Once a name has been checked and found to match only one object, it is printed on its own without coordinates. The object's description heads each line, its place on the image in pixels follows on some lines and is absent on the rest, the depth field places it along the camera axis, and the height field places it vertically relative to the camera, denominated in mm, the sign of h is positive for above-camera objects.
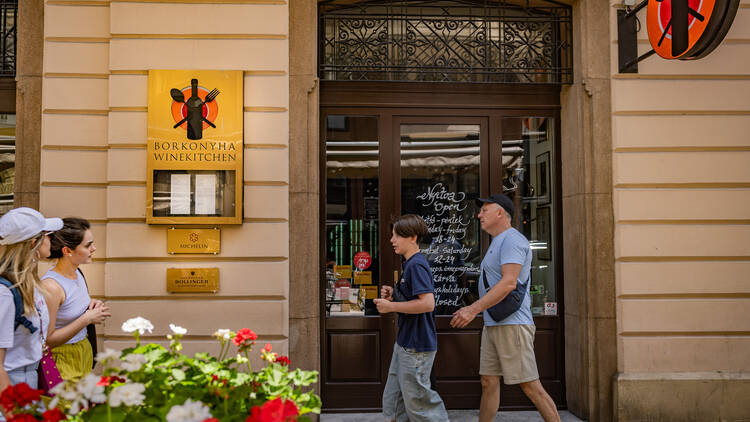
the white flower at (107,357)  1983 -456
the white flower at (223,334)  2531 -474
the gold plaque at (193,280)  5344 -484
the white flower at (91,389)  1896 -542
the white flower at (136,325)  2461 -422
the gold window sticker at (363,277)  5961 -513
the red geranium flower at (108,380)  2119 -578
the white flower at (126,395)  1896 -565
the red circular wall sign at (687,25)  4457 +1698
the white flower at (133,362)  2105 -503
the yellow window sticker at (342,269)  5961 -428
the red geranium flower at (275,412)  1769 -589
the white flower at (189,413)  1757 -583
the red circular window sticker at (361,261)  5965 -344
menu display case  5402 +819
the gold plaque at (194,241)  5375 -114
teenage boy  3986 -806
